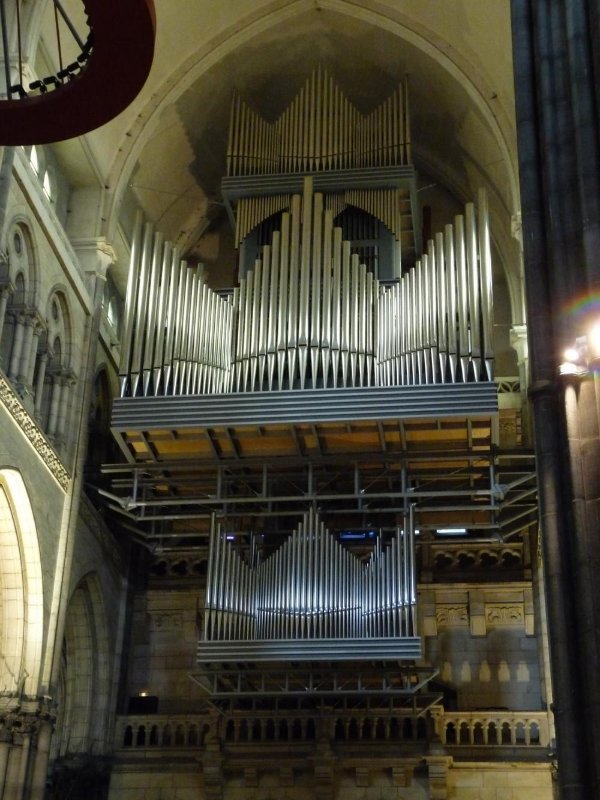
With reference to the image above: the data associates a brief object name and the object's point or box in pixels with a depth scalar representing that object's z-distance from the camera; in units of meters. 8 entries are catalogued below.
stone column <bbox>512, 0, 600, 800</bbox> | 10.70
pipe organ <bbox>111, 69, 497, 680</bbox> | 18.95
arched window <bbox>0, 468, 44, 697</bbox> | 17.98
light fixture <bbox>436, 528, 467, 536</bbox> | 22.22
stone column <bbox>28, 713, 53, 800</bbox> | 17.89
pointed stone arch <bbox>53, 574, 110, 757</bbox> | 21.70
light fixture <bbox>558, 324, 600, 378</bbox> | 11.59
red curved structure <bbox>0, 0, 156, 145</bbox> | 10.08
